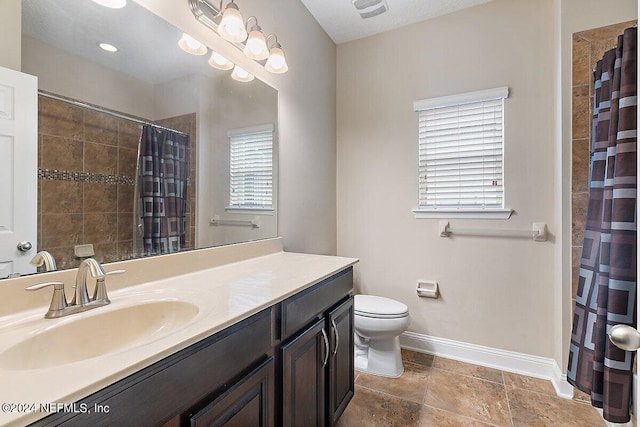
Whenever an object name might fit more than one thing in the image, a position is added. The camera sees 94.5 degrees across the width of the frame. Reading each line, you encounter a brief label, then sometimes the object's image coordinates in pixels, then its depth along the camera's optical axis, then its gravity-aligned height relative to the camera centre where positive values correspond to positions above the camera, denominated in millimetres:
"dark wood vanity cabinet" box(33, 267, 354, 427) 565 -446
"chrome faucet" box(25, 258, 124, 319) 776 -233
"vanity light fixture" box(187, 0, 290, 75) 1354 +891
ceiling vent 2086 +1483
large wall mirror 891 +312
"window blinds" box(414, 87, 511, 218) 2117 +425
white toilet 1929 -811
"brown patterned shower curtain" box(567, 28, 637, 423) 1153 -146
